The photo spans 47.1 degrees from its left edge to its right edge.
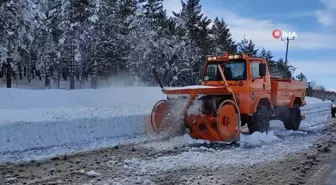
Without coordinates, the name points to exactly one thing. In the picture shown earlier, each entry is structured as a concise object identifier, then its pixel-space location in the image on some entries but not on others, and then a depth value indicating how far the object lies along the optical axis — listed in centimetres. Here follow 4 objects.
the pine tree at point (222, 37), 5754
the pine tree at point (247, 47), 7272
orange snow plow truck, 1053
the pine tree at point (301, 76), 9876
